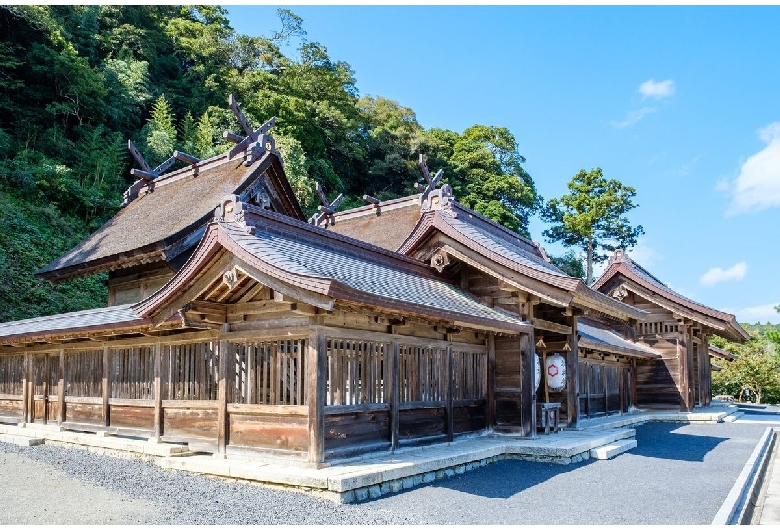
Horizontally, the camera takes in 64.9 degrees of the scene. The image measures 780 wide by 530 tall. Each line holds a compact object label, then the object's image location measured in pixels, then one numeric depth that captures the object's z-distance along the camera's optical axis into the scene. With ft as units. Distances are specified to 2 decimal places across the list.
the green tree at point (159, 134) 101.55
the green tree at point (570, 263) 159.94
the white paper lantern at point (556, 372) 45.14
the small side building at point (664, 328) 73.67
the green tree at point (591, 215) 163.22
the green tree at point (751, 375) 110.83
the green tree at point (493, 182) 148.25
